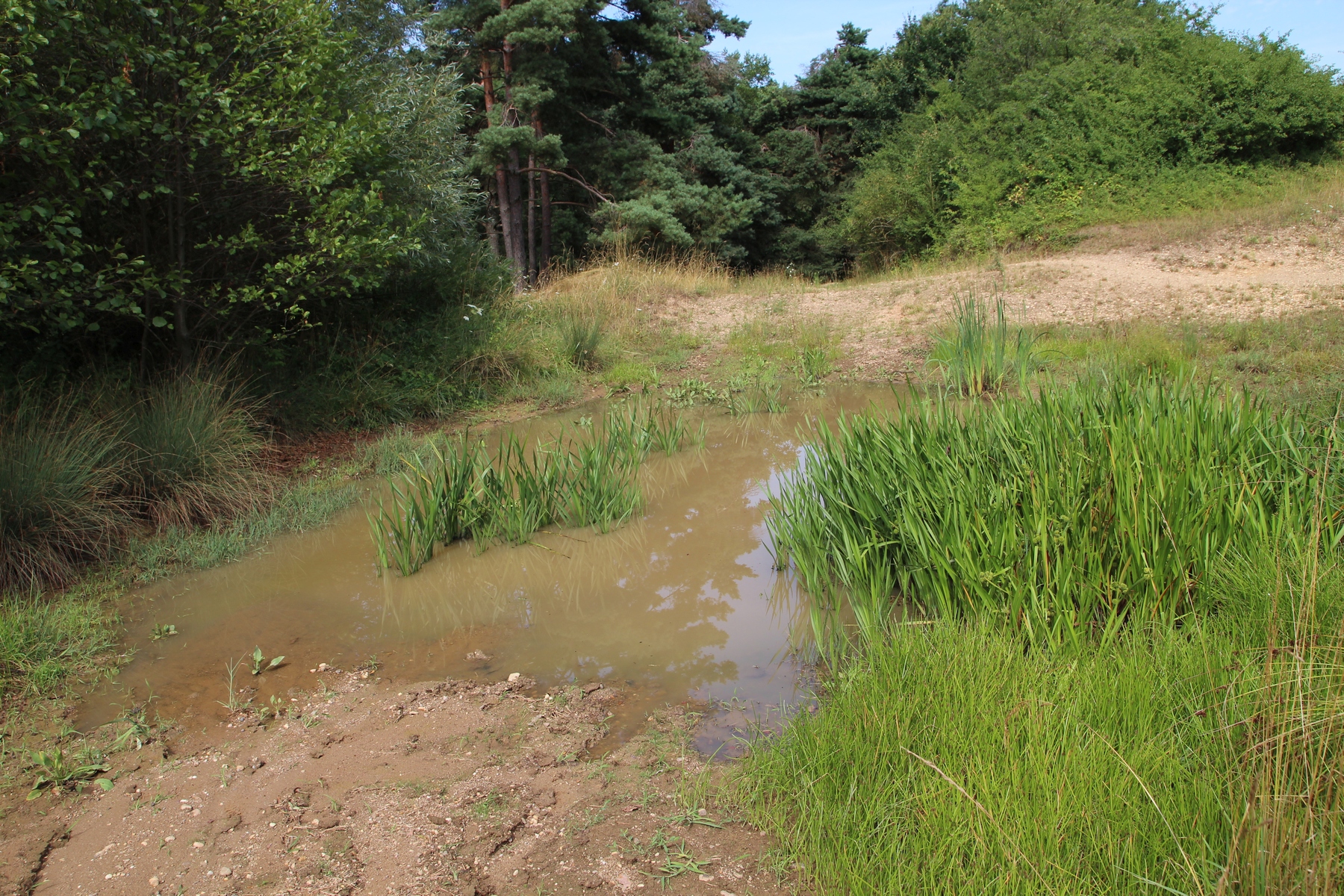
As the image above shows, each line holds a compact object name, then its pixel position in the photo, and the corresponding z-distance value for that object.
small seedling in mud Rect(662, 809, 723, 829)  2.72
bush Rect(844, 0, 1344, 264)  16.48
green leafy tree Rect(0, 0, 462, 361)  5.28
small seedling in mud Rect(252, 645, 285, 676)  4.05
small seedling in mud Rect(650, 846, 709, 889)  2.49
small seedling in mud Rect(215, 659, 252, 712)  3.70
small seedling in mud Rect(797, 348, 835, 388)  10.27
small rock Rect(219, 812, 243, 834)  2.83
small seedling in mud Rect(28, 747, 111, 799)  3.13
